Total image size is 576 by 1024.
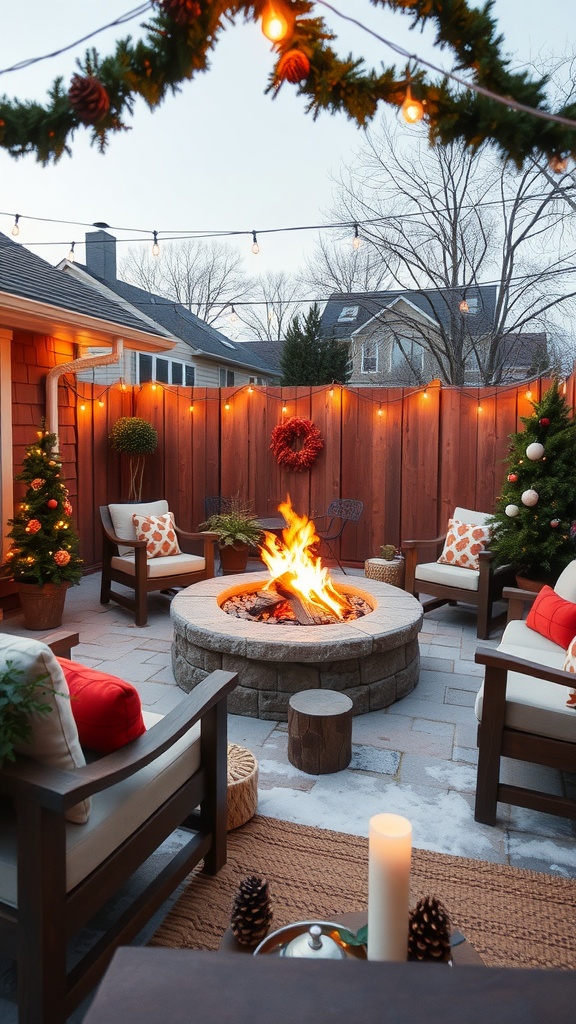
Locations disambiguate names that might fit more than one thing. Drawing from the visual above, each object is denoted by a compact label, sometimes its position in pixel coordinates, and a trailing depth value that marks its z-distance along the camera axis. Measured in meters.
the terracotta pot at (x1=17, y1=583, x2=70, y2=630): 5.03
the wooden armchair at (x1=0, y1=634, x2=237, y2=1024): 1.46
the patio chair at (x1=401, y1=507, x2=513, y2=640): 4.96
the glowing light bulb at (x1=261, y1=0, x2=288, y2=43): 1.38
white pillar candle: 1.11
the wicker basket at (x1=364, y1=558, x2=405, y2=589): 6.09
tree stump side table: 2.89
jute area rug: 1.91
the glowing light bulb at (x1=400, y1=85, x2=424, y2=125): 1.38
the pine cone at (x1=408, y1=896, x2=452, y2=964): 1.22
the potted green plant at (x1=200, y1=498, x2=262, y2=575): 6.52
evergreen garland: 1.30
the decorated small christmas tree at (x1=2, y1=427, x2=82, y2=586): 5.05
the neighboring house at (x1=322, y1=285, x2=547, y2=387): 12.74
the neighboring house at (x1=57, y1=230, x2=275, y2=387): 12.55
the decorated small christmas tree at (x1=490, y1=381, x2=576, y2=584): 4.99
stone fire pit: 3.45
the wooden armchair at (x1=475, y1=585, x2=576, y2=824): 2.41
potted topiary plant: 7.28
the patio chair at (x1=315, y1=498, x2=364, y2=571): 6.95
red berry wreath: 7.27
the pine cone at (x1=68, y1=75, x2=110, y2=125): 1.35
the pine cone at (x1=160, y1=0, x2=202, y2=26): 1.33
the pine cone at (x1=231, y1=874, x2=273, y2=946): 1.37
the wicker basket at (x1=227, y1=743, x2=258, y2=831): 2.43
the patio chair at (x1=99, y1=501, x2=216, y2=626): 5.38
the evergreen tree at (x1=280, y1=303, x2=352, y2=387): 12.84
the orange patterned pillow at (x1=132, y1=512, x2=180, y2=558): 5.64
